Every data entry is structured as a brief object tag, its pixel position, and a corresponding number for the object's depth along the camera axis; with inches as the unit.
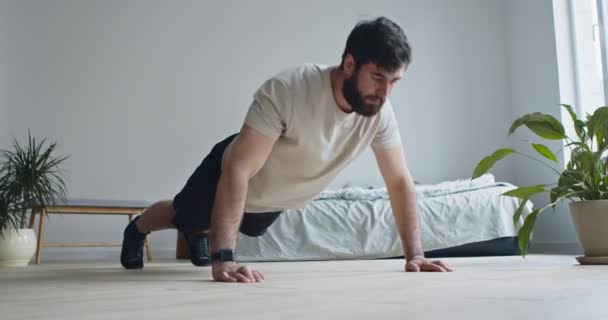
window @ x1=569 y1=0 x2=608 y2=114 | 165.9
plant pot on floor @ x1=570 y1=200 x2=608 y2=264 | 85.0
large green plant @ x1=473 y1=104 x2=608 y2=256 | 87.0
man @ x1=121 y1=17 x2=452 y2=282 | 67.3
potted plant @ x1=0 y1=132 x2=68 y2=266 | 133.8
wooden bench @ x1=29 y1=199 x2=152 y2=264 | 146.1
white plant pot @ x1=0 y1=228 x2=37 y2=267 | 132.4
